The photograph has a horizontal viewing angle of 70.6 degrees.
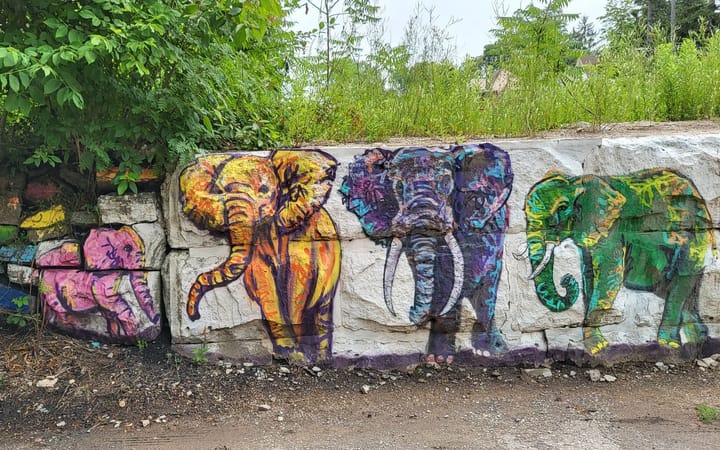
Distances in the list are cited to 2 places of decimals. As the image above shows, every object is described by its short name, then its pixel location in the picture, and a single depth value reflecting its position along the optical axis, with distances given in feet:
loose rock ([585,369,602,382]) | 11.53
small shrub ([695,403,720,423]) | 9.90
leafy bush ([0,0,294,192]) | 9.15
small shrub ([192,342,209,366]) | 11.44
